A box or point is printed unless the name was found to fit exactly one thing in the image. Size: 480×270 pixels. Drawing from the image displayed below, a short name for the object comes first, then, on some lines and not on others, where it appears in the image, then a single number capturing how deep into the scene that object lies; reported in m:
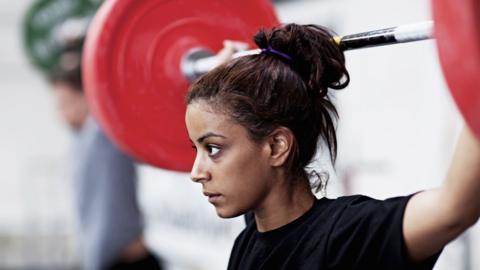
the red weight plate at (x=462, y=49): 1.80
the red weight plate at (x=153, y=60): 2.80
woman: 2.06
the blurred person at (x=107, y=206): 4.25
